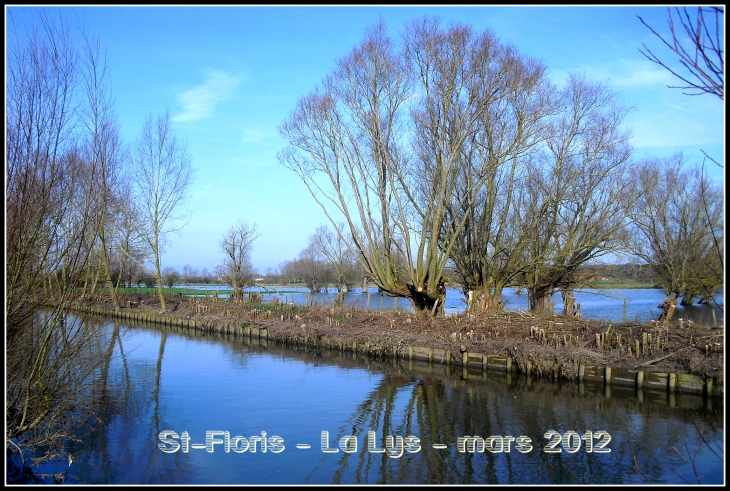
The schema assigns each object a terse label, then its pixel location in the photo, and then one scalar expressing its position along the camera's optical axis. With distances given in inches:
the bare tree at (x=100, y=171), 264.1
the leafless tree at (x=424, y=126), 823.1
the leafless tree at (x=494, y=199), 858.1
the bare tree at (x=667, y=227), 1045.2
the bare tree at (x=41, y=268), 229.8
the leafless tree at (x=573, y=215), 954.1
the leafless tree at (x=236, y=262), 1471.5
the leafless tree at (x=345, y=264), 2089.4
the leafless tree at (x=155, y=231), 1258.0
